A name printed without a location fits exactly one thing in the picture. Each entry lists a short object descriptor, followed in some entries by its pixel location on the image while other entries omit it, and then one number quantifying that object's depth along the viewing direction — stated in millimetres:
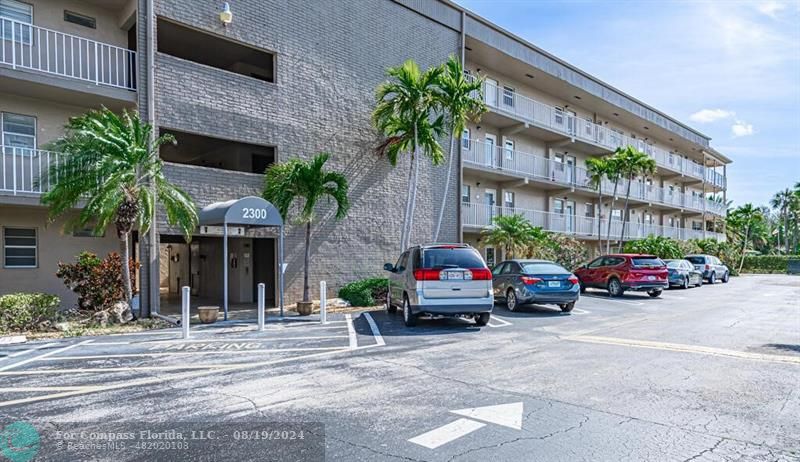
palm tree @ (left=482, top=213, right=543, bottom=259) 20625
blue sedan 14125
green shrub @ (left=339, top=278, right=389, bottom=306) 15453
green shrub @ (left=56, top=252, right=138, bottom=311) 11453
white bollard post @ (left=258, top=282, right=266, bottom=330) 10914
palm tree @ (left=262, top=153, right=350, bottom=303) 14062
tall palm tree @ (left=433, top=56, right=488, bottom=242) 16375
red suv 19078
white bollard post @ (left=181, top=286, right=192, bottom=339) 9820
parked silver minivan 10688
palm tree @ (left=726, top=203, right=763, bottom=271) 47375
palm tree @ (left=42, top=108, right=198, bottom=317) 10766
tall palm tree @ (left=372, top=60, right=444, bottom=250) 16125
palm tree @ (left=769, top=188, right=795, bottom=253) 74950
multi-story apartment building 12648
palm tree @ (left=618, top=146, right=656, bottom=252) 27266
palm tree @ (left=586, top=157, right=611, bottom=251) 27406
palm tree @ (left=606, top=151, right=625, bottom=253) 27375
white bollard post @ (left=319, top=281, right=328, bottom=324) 11523
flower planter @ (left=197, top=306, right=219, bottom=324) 11953
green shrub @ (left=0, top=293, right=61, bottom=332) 10195
